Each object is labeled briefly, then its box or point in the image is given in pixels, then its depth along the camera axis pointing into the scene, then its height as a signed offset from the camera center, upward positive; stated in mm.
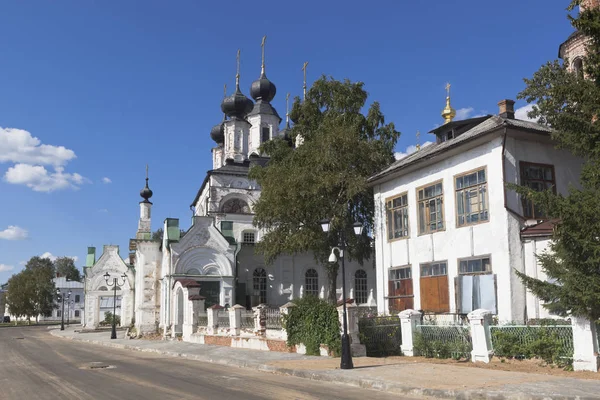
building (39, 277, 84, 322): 96562 -2934
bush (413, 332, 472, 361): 16261 -2190
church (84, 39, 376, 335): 33656 +526
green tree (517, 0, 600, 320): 12492 +1327
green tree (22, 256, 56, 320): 76650 -1321
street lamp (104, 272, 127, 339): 46144 +70
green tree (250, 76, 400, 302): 28891 +5161
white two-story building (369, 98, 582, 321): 18781 +1965
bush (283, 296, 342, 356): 18188 -1651
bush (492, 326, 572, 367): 13852 -1854
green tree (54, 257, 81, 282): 116375 +2403
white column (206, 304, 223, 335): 25906 -1908
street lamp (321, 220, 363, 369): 14828 -1981
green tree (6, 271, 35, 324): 75562 -2192
